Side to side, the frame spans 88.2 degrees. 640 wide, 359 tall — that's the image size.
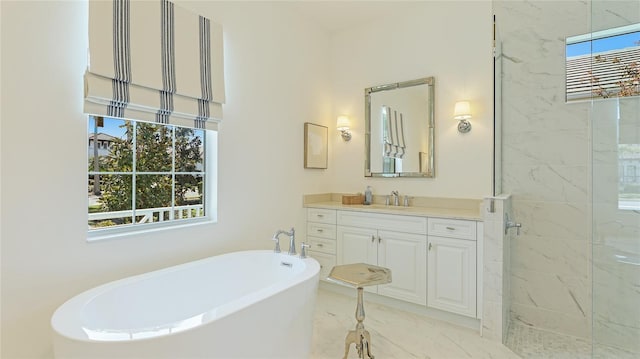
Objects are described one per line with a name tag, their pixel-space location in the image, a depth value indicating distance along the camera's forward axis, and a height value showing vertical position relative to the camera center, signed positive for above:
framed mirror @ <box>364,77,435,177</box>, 3.33 +0.49
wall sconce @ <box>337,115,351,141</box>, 3.82 +0.57
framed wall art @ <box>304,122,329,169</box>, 3.63 +0.34
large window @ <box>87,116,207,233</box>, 2.19 +0.01
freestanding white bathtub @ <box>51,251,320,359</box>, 1.24 -0.66
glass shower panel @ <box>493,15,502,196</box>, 2.36 +0.48
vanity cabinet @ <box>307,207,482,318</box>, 2.60 -0.68
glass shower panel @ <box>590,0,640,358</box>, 1.73 -0.21
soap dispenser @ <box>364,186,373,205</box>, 3.60 -0.24
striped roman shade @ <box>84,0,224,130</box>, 1.95 +0.74
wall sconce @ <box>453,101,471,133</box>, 3.01 +0.56
